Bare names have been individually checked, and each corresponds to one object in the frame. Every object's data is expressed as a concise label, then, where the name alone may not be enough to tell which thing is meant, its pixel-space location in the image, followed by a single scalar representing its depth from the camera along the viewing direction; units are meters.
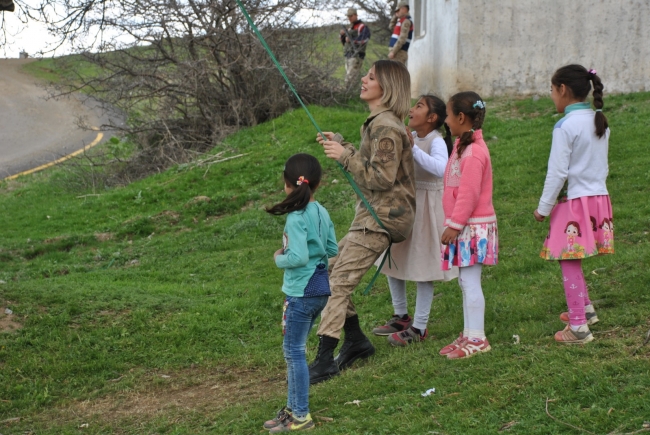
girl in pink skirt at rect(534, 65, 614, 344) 4.60
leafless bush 14.80
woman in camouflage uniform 4.70
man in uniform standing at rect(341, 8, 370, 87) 16.81
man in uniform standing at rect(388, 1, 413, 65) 15.43
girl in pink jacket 4.70
